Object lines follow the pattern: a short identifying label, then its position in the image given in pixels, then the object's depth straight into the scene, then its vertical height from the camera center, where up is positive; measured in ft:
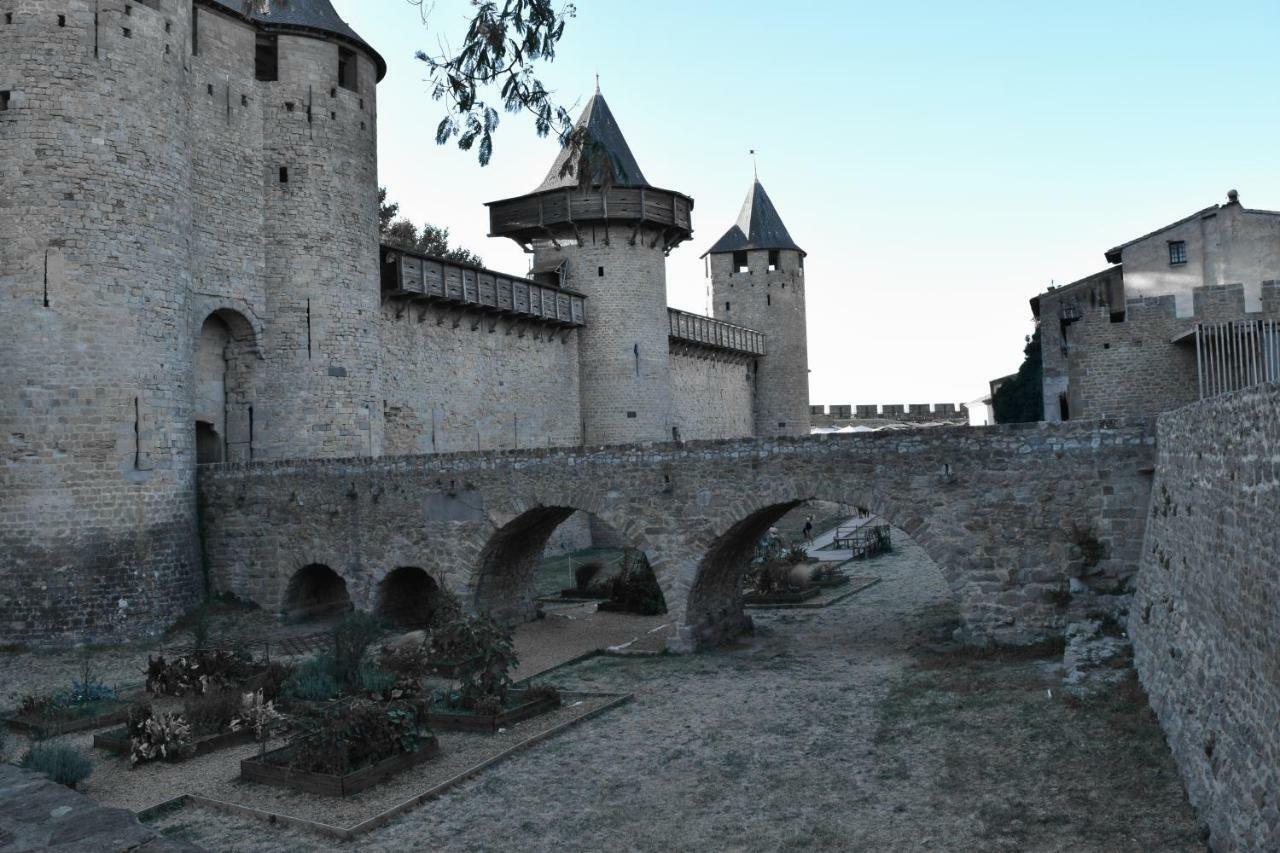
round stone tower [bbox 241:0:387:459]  67.62 +14.80
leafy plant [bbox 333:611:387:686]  39.93 -6.88
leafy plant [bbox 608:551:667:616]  60.39 -7.84
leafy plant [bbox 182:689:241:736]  35.42 -8.33
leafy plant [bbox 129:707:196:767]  32.71 -8.50
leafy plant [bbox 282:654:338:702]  38.68 -8.11
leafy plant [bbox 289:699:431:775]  29.76 -7.96
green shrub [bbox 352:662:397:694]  38.24 -8.01
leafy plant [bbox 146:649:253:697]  41.75 -8.17
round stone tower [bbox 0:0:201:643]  52.80 +8.11
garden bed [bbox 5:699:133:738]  36.81 -8.89
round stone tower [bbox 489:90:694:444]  96.53 +18.49
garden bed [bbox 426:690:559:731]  35.04 -8.75
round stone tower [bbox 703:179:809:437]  130.52 +20.00
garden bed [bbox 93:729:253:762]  34.01 -8.92
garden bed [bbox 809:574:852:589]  65.10 -8.24
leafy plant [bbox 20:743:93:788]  29.19 -8.13
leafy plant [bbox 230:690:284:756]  35.14 -8.52
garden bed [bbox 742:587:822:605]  60.64 -8.45
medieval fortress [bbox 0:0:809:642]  53.16 +11.63
